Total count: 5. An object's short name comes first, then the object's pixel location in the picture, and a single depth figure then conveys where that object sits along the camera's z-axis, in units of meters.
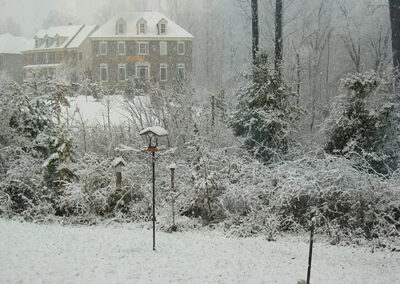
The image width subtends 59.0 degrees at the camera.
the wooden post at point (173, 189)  8.25
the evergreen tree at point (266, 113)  10.59
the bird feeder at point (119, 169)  9.37
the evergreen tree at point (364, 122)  9.47
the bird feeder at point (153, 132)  7.12
